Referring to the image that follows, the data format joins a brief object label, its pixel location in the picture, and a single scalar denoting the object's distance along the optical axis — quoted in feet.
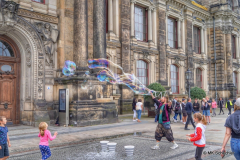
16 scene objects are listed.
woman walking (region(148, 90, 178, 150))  26.81
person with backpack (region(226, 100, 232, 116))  70.05
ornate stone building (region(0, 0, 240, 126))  44.83
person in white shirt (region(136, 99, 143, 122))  54.55
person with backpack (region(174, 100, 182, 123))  53.56
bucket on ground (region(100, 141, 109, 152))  25.18
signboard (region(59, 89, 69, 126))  44.65
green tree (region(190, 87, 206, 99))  81.56
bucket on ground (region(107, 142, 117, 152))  24.23
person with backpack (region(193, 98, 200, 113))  47.34
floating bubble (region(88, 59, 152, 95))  49.26
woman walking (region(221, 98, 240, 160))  14.48
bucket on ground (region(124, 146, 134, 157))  23.30
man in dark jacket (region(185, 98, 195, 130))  42.63
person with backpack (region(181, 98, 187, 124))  50.15
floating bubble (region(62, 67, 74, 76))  47.47
